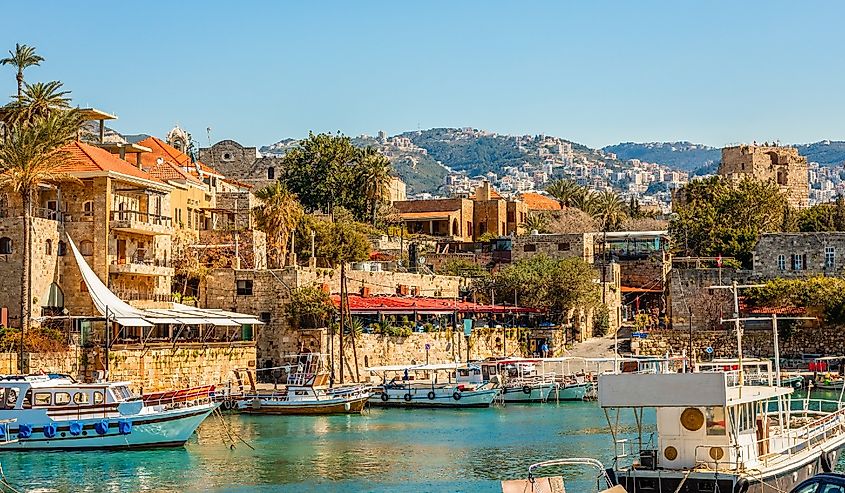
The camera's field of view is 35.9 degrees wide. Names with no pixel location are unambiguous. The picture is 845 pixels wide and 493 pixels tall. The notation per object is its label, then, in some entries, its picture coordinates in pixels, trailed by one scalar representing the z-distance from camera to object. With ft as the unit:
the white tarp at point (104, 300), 173.78
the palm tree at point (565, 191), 402.93
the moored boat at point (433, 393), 198.80
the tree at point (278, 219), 237.86
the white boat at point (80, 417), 137.69
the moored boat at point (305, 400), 182.91
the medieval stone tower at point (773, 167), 458.50
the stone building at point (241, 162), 352.90
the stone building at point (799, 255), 262.67
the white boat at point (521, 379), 208.54
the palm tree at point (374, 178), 326.44
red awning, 219.41
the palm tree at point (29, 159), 169.58
